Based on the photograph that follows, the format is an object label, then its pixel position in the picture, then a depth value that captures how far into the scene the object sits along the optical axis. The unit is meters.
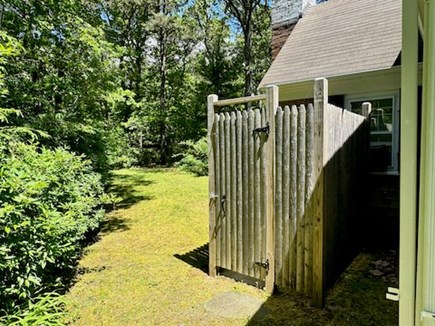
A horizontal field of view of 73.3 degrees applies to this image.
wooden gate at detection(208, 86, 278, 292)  3.51
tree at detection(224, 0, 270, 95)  14.84
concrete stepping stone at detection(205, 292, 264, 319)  3.16
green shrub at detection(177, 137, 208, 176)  13.70
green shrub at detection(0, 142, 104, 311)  2.50
